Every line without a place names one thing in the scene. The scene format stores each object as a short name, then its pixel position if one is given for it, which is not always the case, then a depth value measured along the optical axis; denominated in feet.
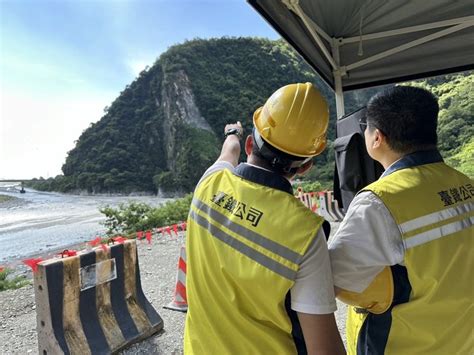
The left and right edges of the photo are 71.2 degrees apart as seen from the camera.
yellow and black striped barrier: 9.09
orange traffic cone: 14.28
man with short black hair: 3.41
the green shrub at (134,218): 42.75
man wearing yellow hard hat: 3.02
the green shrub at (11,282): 21.36
